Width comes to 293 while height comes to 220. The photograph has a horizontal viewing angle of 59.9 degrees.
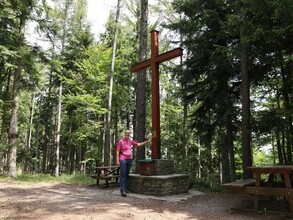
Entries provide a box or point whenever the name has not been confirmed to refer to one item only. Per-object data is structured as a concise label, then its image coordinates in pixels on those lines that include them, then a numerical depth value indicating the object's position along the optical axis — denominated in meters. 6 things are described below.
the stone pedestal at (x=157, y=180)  7.59
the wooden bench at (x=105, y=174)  9.65
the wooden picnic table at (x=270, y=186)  5.19
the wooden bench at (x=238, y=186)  5.66
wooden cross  8.31
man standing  7.65
